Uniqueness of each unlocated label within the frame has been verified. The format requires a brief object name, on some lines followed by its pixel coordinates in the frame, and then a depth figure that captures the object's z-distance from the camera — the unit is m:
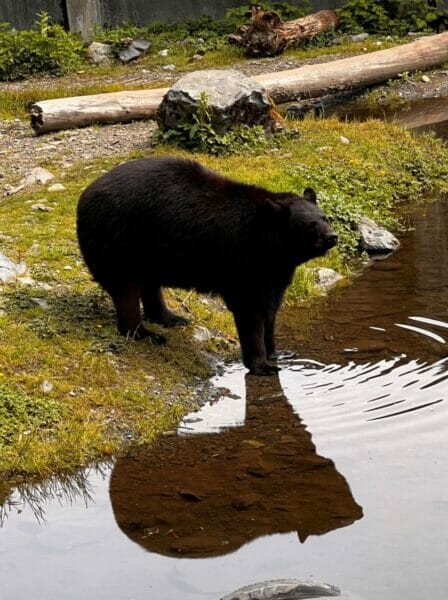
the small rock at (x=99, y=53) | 20.72
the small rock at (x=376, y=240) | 10.66
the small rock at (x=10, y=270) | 8.58
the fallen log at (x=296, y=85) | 14.23
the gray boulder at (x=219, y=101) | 12.75
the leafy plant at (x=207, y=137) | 12.75
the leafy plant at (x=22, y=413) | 6.62
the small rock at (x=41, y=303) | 8.25
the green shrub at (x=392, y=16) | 20.97
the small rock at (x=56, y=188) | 11.35
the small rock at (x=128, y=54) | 20.86
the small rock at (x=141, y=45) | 21.16
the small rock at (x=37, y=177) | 11.79
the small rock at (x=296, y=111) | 15.60
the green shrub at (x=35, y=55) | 19.89
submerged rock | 4.60
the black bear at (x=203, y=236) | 7.65
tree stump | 19.97
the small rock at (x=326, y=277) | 9.72
